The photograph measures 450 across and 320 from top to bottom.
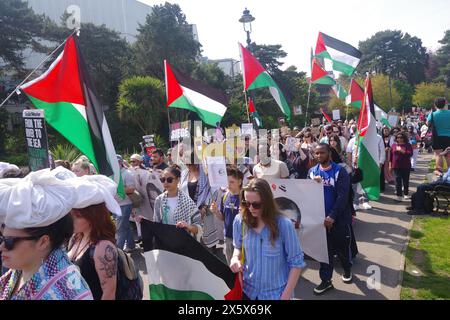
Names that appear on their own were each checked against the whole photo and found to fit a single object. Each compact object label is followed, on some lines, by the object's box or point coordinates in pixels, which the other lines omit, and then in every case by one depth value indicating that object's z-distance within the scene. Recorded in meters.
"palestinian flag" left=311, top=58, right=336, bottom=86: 11.16
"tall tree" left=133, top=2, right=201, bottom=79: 36.91
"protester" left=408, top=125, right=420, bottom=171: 14.55
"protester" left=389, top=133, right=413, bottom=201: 9.36
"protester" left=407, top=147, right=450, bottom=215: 8.15
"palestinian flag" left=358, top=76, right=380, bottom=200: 6.03
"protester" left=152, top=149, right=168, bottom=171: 7.55
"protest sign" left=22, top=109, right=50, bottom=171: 4.23
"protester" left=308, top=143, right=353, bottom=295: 4.68
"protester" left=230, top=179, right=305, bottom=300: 2.81
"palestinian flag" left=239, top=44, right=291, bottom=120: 8.61
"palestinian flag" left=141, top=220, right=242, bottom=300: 2.89
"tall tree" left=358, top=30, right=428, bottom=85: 66.00
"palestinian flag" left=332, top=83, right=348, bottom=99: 14.44
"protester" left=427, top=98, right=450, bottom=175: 6.62
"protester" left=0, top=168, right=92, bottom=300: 1.78
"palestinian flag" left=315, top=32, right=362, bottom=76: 10.19
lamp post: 12.02
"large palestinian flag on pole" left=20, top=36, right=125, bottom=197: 4.20
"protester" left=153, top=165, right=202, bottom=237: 4.28
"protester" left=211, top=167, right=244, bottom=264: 4.47
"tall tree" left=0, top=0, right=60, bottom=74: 26.64
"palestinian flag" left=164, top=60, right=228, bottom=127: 7.09
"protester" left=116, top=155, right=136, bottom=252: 6.50
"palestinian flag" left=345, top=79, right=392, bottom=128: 11.09
